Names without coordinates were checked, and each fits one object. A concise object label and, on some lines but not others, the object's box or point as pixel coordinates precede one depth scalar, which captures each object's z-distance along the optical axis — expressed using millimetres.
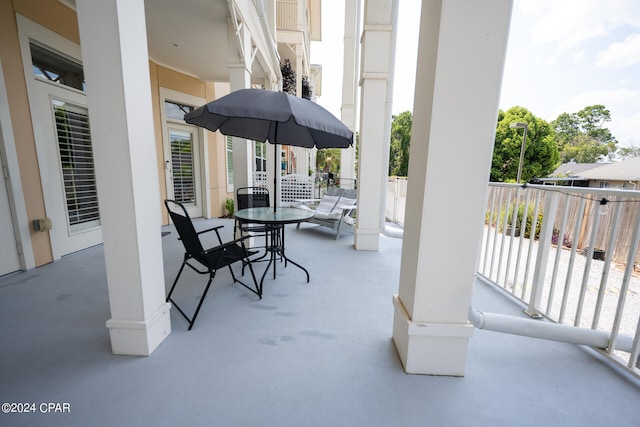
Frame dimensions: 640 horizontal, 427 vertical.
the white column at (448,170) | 1280
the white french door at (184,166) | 5320
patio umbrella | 2043
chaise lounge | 4594
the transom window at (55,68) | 3012
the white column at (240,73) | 3338
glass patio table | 2531
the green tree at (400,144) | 21094
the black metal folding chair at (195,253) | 1952
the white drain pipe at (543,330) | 1679
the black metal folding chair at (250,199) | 3545
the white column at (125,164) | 1370
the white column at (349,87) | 9216
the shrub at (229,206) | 6328
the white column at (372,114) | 3570
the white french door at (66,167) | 3082
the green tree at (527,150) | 14695
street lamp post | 4955
